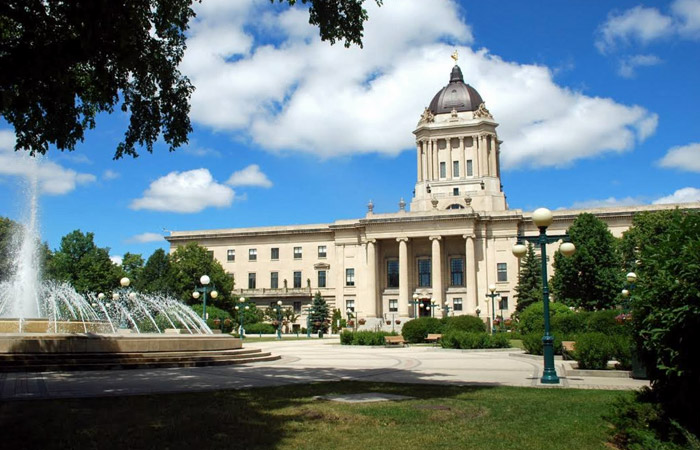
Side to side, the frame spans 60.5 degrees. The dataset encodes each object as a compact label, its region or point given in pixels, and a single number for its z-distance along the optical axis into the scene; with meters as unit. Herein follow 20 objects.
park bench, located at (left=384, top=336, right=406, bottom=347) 34.88
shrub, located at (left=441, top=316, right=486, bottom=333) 40.47
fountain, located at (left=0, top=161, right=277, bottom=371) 16.23
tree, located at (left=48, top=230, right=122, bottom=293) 64.62
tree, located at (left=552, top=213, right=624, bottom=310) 51.91
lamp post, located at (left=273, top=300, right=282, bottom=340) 52.19
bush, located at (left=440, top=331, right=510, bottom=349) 29.28
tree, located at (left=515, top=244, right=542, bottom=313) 59.16
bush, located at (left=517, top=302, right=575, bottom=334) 37.19
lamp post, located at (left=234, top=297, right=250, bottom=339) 67.51
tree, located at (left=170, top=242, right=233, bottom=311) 66.75
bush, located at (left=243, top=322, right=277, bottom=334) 62.10
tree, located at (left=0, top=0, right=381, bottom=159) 9.60
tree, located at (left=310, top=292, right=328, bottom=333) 64.68
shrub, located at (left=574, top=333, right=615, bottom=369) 16.33
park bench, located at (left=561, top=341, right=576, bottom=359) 20.70
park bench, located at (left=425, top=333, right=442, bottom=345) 36.97
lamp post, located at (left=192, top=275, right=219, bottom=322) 30.65
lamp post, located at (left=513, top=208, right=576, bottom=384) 14.37
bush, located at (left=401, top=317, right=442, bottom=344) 38.03
